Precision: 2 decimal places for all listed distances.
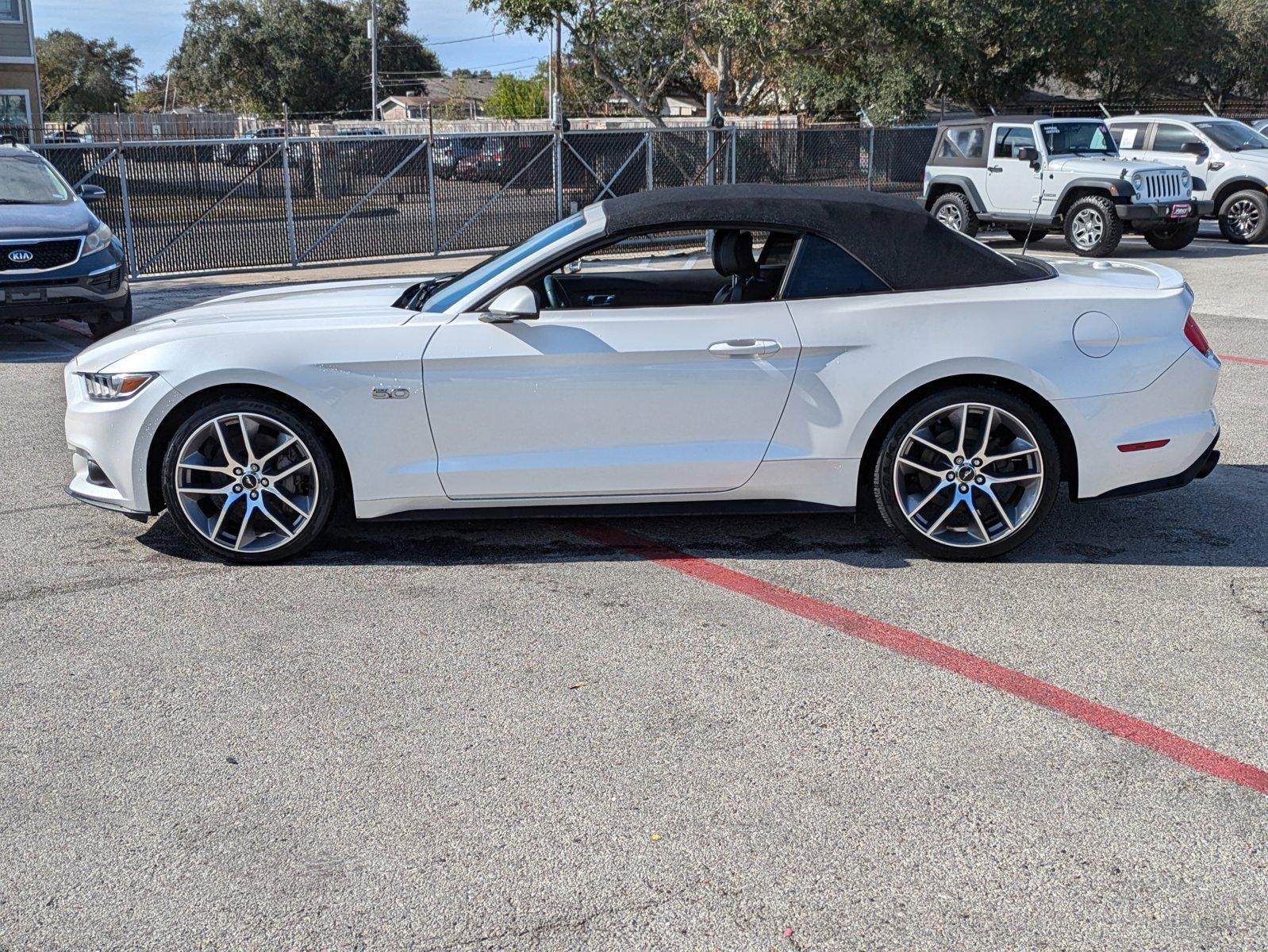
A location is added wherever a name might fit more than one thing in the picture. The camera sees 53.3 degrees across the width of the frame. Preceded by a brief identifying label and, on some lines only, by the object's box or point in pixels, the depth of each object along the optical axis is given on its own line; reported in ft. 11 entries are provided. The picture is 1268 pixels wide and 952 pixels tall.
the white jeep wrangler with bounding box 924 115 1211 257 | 57.57
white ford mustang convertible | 16.98
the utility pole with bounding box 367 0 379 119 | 204.09
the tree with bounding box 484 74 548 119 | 213.66
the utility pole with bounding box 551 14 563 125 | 110.04
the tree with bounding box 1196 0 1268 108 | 145.07
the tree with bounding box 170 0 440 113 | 233.55
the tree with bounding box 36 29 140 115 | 259.19
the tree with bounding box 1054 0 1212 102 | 112.16
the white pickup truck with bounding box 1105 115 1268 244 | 63.67
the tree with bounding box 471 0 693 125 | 106.63
